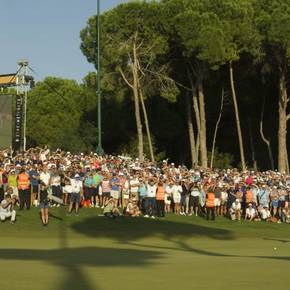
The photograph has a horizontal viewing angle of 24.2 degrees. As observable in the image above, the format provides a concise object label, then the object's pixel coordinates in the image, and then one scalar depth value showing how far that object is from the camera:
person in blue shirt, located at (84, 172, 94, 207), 26.27
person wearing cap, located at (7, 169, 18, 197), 24.90
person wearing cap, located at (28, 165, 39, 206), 25.26
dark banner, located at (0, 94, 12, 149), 35.72
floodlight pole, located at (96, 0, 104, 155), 33.56
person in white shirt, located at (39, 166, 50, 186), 25.27
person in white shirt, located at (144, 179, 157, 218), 26.39
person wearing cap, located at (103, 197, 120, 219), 25.31
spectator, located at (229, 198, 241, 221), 28.20
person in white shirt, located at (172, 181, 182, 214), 27.61
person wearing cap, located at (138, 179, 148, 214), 26.69
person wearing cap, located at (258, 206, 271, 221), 28.84
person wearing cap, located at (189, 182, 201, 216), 27.94
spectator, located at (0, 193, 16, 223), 23.72
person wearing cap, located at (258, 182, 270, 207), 28.81
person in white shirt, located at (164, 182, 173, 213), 27.55
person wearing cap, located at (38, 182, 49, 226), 23.64
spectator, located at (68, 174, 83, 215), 25.23
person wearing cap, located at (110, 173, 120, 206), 26.44
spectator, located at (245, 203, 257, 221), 28.59
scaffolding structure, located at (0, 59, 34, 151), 36.59
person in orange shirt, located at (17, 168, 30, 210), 24.41
